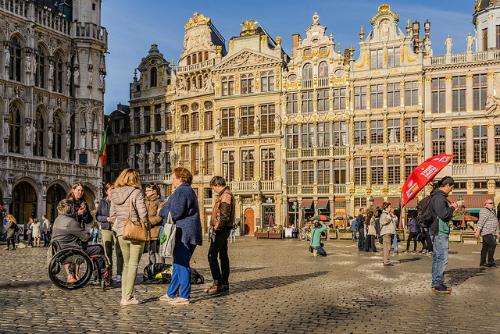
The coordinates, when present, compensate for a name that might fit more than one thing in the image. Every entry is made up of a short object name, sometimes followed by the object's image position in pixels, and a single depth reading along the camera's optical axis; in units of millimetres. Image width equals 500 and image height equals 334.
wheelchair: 10031
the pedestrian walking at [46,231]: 29181
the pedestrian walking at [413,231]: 22031
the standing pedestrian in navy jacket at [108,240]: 10891
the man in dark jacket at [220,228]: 9891
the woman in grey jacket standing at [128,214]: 8578
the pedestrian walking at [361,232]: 23183
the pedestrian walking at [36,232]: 28359
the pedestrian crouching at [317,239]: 19906
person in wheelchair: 10320
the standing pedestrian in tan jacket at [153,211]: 11734
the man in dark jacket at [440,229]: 10383
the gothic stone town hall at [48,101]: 38562
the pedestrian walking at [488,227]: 14945
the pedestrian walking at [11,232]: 24922
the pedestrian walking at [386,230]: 15359
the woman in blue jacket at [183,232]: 8734
